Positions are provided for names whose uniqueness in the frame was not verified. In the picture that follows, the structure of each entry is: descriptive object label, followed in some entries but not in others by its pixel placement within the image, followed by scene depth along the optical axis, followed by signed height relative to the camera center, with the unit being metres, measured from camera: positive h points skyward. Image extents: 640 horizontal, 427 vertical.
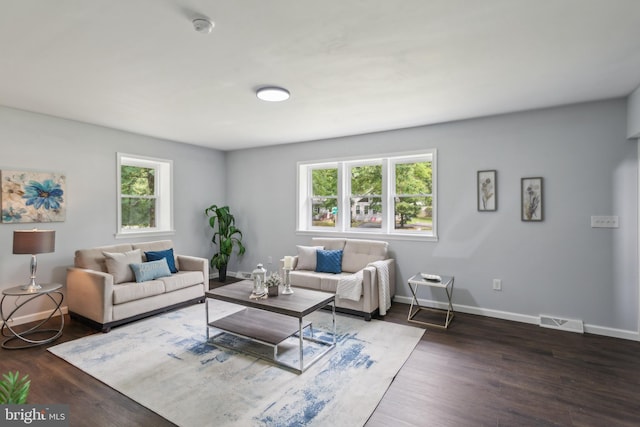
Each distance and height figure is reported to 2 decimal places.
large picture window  4.57 +0.31
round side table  3.12 -1.27
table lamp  3.21 -0.29
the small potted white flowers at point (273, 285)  3.20 -0.70
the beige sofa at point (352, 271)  3.85 -0.77
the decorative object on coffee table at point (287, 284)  3.28 -0.71
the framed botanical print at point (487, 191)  3.96 +0.31
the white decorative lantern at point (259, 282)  3.20 -0.68
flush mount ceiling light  3.07 +1.21
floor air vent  3.51 -1.23
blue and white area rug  2.14 -1.31
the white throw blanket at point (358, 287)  3.82 -0.88
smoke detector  1.96 +1.19
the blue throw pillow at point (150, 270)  3.93 -0.69
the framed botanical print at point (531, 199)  3.71 +0.19
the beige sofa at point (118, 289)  3.48 -0.88
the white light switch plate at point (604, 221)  3.37 -0.07
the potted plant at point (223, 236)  5.79 -0.39
